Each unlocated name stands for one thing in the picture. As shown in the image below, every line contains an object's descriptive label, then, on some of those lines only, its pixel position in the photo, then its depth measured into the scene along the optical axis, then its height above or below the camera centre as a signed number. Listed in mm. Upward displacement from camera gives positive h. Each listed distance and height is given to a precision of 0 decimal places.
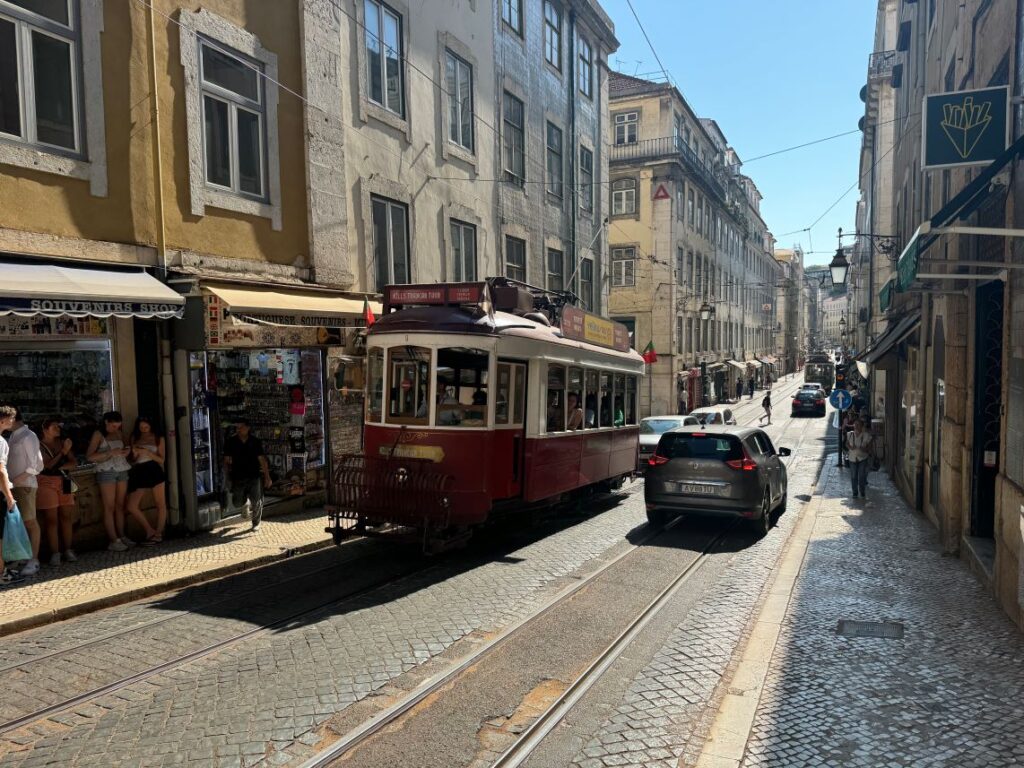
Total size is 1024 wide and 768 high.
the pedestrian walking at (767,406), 36366 -2801
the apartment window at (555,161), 21578 +5985
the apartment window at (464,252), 16875 +2539
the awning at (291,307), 9719 +785
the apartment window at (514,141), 18812 +5810
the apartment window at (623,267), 39031 +4792
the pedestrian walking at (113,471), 8812 -1348
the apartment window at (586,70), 23953 +9715
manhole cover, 6539 -2618
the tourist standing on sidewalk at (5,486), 6977 -1192
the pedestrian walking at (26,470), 7617 -1127
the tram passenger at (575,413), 10812 -899
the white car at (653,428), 17562 -1962
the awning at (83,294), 7328 +778
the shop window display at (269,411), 10695 -820
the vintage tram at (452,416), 8672 -753
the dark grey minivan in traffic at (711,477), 10664 -1907
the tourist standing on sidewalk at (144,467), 9234 -1364
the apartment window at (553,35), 21141 +9716
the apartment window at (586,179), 23891 +5968
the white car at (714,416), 21844 -2062
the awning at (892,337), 14805 +298
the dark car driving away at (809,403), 40375 -2979
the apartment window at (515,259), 19234 +2682
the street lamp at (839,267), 16906 +1974
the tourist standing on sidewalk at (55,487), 8180 -1414
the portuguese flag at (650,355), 29812 -56
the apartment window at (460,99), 16406 +6068
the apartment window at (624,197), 39188 +8692
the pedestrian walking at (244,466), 10344 -1535
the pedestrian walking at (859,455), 14281 -2163
